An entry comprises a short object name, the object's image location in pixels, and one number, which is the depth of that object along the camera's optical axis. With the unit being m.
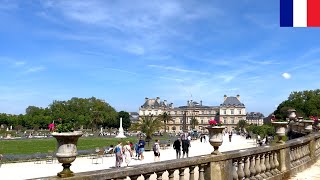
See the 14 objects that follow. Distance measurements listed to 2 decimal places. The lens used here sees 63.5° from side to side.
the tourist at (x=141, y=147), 19.74
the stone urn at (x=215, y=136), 5.47
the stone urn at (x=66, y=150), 3.60
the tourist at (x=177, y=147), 18.33
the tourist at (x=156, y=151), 17.68
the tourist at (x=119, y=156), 14.93
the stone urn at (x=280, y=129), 7.72
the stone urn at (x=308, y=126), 11.12
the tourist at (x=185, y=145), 18.86
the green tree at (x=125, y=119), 108.88
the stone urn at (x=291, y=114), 15.86
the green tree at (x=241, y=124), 105.00
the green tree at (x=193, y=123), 108.05
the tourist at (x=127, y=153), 15.02
